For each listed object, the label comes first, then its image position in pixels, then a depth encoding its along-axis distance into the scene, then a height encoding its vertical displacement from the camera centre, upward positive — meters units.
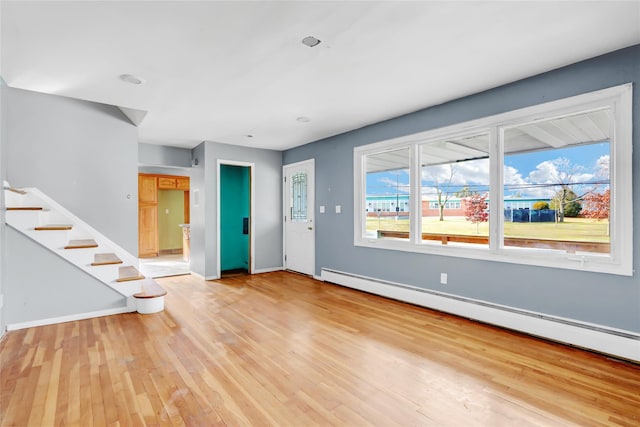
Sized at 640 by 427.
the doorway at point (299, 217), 5.74 -0.11
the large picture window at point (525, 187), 2.56 +0.24
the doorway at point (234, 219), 6.44 -0.14
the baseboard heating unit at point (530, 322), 2.47 -1.06
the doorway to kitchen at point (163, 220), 7.44 -0.22
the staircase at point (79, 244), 3.22 -0.35
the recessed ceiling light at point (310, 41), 2.29 +1.28
